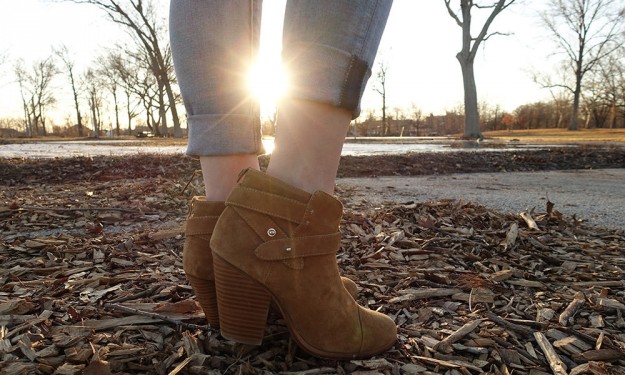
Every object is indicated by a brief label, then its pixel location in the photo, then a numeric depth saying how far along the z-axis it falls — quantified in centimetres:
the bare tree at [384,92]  3941
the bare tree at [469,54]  1728
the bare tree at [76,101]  3909
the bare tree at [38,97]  3803
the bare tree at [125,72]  2983
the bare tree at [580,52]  2642
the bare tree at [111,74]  3028
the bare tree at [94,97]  3811
